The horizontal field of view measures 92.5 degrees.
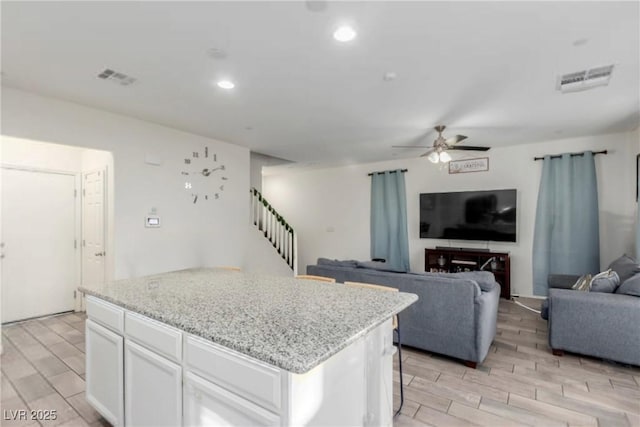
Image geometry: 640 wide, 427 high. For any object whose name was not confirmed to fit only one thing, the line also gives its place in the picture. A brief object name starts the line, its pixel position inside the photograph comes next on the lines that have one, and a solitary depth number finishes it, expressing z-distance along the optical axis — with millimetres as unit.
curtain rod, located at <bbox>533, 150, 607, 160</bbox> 4848
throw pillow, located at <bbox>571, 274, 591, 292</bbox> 3484
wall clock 4707
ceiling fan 4185
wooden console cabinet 5289
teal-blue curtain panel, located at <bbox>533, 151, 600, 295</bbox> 4844
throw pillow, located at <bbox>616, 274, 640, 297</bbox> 2846
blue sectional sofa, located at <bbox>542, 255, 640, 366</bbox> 2734
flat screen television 5410
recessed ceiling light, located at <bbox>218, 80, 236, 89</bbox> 2972
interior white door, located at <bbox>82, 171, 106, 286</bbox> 4188
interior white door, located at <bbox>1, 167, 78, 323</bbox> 4043
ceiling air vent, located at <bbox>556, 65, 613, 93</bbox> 2754
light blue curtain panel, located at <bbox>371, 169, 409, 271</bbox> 6711
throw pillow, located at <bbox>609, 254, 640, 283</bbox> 3323
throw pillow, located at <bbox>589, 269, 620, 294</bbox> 3086
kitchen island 1129
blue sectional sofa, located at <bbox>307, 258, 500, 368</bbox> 2760
